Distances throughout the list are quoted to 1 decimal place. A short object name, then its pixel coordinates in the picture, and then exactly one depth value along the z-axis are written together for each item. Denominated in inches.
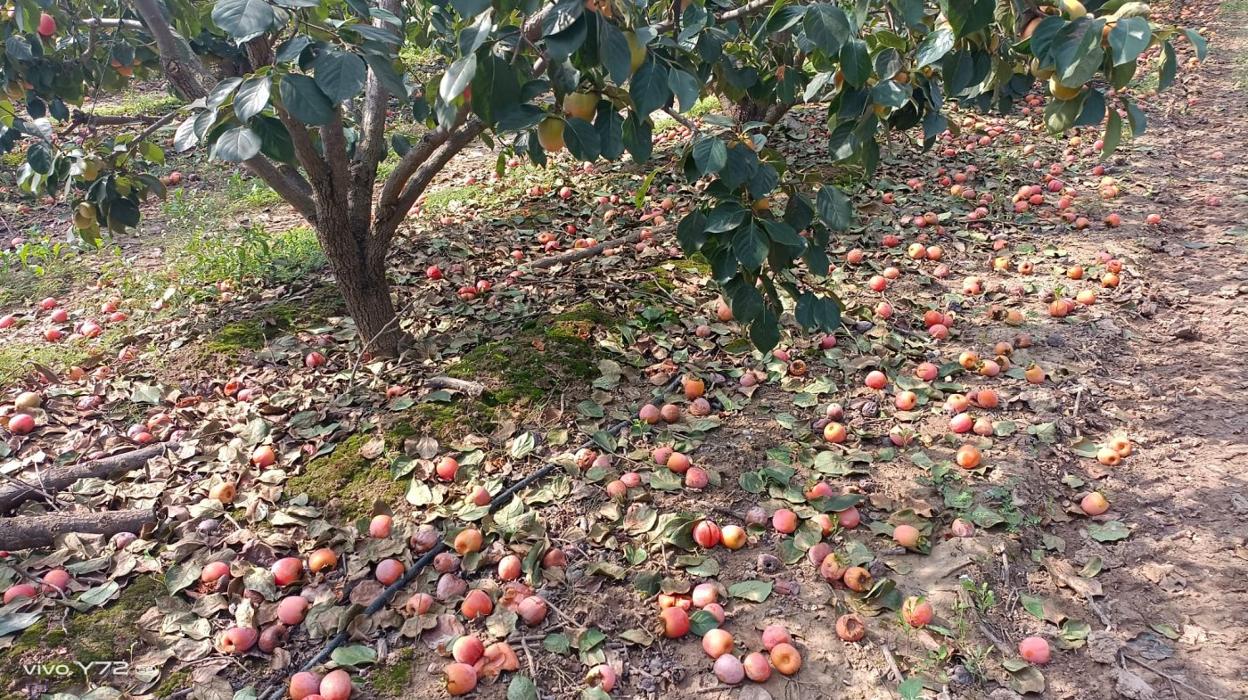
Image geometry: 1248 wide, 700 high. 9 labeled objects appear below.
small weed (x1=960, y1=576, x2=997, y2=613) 79.0
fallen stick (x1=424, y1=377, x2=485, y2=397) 112.6
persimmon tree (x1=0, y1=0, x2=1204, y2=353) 56.6
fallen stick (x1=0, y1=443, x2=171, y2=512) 93.3
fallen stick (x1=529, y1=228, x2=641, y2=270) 155.3
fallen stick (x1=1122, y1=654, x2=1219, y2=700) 70.2
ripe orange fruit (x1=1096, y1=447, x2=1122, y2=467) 100.4
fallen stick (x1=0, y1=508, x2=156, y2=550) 86.2
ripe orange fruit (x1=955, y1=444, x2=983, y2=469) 99.0
